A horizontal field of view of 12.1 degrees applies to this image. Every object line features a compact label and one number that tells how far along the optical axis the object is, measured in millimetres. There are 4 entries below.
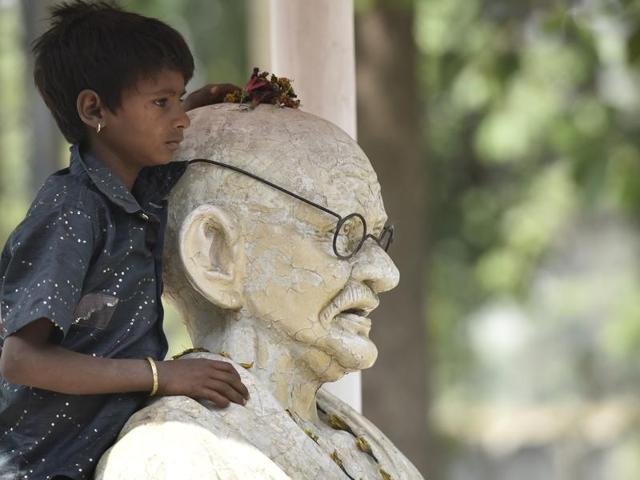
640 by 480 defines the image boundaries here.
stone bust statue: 7487
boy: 6646
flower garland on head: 7880
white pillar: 9188
